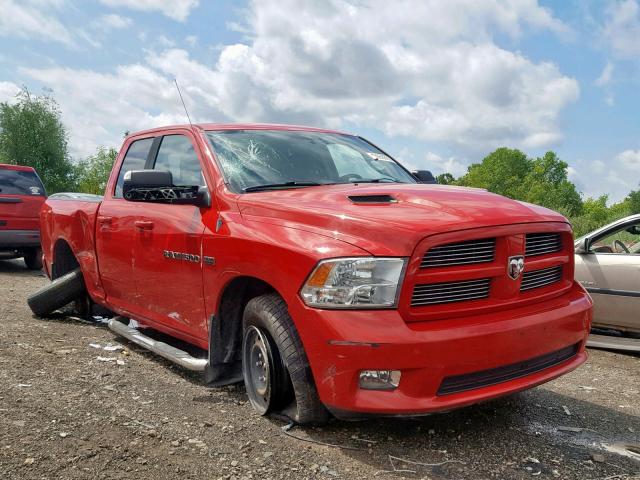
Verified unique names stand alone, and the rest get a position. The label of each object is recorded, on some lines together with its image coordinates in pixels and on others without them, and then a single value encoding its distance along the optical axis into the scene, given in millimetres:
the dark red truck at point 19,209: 10570
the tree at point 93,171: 52625
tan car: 5723
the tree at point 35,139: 46500
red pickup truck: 2857
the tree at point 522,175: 88938
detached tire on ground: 6094
